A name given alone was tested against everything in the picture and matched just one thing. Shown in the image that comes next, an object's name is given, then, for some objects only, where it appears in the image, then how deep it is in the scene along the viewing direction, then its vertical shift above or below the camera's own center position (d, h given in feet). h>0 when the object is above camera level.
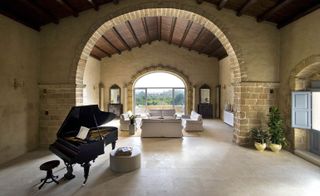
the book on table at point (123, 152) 13.25 -4.09
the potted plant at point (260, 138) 17.11 -3.91
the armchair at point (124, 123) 25.99 -3.73
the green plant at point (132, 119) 24.39 -2.95
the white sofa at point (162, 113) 31.60 -2.74
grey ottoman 12.75 -4.75
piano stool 10.80 -4.31
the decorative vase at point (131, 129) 24.13 -4.28
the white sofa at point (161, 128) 22.13 -3.78
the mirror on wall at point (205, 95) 39.52 +0.65
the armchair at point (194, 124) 25.75 -3.81
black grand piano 10.71 -2.85
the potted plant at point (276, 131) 16.76 -3.12
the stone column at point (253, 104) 18.25 -0.61
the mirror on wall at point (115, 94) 39.45 +0.80
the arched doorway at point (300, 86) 15.81 +1.14
